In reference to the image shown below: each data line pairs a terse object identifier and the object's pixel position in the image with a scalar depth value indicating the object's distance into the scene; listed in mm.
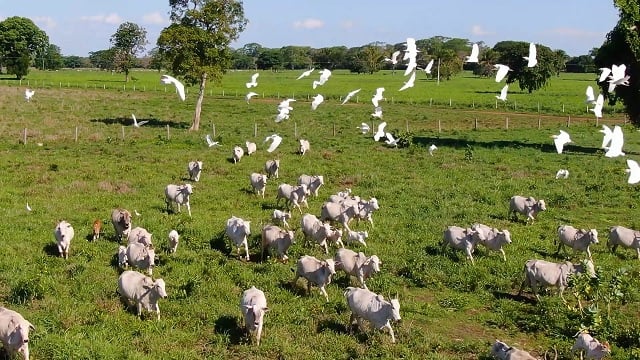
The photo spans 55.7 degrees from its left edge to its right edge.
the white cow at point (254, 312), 11984
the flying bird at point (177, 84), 17156
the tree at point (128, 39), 102062
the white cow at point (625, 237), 18266
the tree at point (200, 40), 46938
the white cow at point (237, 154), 32312
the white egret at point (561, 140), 16341
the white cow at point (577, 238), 17828
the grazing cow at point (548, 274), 14688
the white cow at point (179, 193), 21844
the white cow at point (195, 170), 27406
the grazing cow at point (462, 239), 17531
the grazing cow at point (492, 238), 17750
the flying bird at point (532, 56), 15805
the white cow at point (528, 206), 22109
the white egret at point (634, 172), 13480
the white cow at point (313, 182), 25234
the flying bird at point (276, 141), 30178
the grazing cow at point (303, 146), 35344
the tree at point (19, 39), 136625
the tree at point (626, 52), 35750
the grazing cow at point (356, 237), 18406
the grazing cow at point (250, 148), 34594
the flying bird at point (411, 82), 18769
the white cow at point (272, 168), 28406
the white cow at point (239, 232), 17062
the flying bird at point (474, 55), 15484
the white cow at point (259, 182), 24828
